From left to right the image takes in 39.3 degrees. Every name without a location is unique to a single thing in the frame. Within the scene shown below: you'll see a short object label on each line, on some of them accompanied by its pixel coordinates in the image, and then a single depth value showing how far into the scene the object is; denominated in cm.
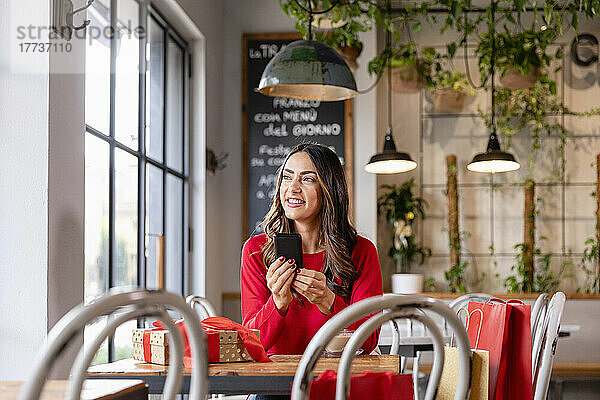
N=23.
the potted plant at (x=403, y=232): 571
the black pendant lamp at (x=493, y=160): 466
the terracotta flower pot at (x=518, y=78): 547
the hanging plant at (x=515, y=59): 509
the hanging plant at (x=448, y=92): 590
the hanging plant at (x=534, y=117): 599
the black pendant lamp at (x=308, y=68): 283
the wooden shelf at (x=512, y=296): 536
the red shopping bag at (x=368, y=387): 142
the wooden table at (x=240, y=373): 184
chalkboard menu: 563
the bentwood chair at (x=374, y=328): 118
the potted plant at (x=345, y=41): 498
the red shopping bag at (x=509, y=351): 200
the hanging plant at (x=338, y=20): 443
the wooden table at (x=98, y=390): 143
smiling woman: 247
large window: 342
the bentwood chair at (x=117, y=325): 104
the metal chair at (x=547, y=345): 230
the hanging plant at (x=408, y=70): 556
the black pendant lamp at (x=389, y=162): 471
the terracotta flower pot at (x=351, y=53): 516
